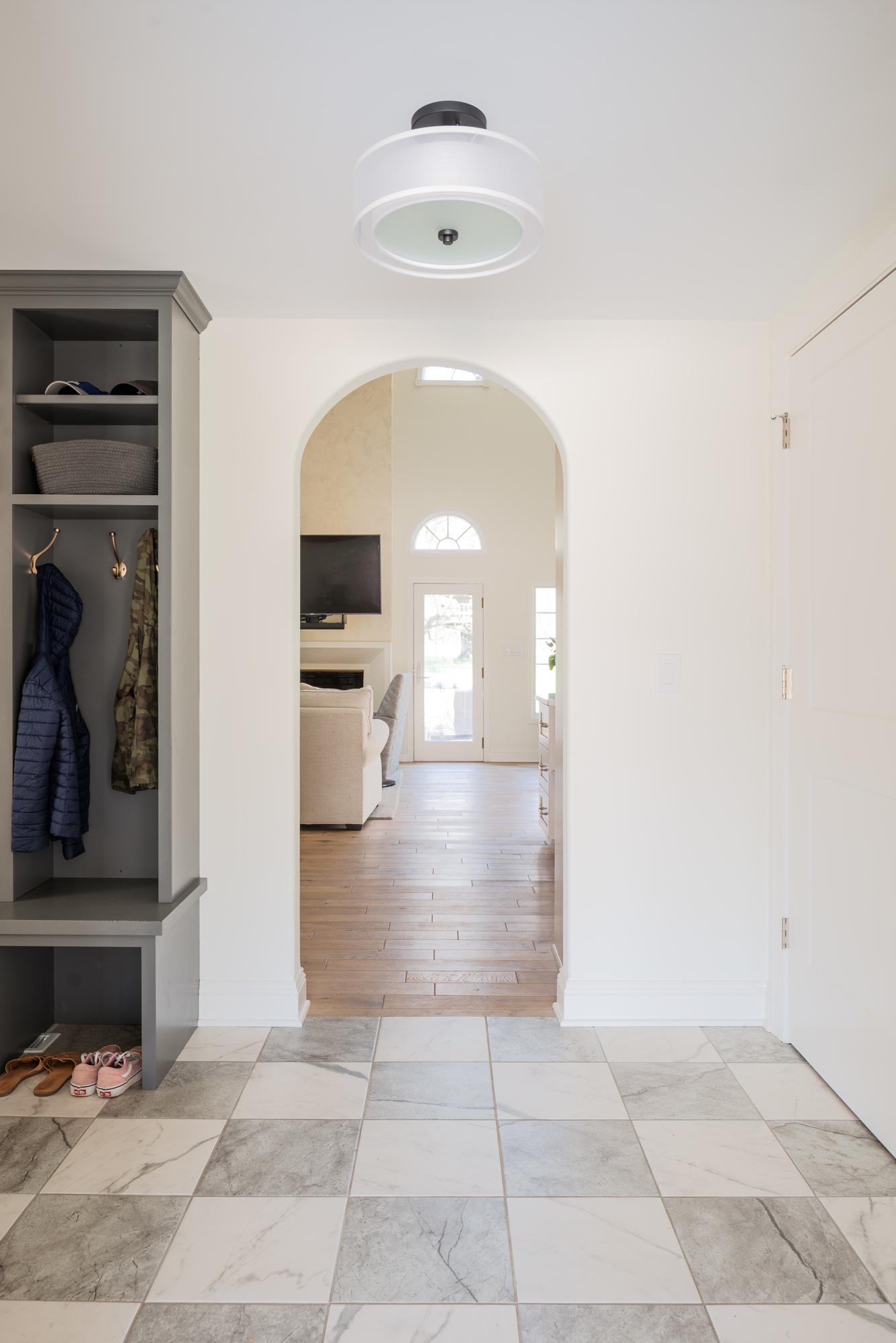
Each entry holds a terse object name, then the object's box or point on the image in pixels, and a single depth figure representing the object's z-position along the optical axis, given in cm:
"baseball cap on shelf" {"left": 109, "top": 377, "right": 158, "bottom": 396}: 243
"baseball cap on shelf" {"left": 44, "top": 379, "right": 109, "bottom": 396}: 237
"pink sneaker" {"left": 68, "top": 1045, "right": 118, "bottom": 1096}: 217
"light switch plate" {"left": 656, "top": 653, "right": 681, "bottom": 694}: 262
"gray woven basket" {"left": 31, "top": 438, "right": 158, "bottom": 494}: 236
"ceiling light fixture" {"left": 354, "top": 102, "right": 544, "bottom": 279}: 135
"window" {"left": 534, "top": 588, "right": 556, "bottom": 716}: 877
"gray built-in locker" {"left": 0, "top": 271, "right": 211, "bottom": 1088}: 231
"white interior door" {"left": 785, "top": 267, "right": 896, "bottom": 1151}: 197
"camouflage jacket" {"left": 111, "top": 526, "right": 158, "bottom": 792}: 244
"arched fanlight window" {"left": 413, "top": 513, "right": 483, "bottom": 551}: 890
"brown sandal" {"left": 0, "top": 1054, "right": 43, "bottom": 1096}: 221
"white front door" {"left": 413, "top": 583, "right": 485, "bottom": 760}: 877
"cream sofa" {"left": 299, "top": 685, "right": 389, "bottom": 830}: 520
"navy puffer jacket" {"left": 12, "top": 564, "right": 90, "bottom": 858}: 236
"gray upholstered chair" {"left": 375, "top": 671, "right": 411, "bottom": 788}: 673
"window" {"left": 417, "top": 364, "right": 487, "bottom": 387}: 886
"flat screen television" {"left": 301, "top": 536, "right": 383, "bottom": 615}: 834
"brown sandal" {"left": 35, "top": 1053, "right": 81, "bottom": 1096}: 219
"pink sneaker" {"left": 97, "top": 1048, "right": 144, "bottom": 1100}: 218
